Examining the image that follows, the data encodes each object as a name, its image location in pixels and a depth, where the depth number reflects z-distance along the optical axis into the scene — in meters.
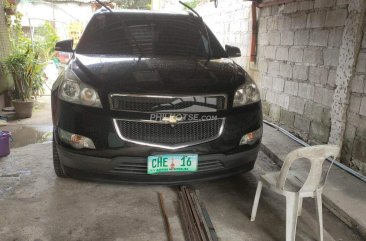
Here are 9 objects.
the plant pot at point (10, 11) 6.48
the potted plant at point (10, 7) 6.46
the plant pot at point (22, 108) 5.82
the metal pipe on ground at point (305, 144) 3.39
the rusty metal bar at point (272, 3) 4.94
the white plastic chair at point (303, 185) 2.16
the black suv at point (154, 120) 2.46
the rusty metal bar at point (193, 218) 2.36
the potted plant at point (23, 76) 5.84
